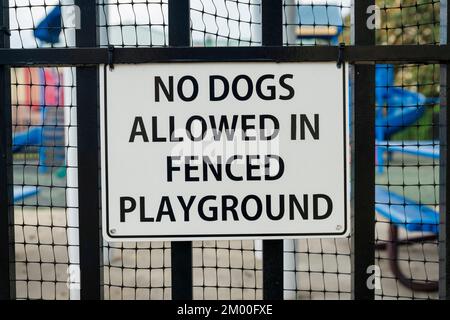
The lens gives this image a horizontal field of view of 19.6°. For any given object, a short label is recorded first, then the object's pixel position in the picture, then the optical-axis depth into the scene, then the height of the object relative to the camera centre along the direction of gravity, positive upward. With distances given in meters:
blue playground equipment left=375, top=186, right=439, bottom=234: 3.21 -0.29
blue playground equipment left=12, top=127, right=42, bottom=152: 8.18 +0.02
